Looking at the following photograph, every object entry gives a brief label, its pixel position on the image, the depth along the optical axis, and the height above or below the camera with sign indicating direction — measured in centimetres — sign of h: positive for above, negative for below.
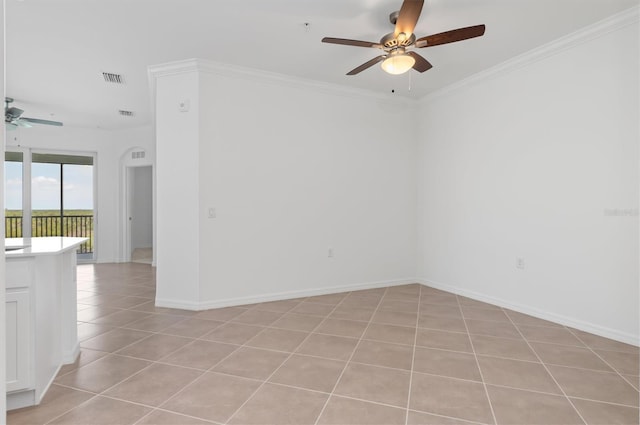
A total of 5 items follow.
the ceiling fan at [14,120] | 458 +127
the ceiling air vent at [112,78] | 424 +166
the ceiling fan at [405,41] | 247 +134
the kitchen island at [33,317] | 194 -65
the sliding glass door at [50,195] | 658 +27
